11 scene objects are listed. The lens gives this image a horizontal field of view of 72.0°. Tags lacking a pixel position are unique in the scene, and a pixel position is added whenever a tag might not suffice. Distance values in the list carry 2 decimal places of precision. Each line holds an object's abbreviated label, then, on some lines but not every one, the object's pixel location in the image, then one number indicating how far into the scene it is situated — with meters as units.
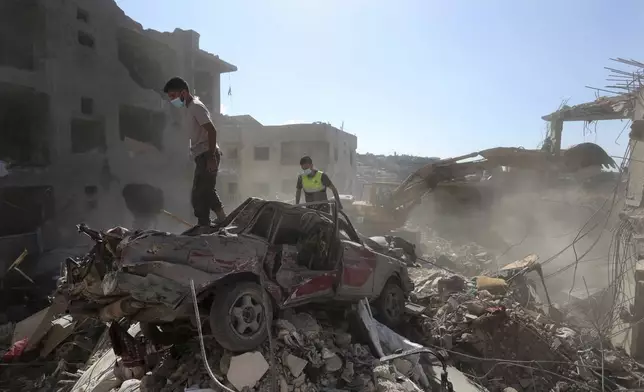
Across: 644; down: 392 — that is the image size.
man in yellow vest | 8.30
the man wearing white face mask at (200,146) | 5.53
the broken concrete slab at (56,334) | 7.37
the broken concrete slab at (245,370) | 4.19
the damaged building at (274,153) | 31.23
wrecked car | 4.08
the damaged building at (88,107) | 13.96
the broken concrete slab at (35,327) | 7.36
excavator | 14.82
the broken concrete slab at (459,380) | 5.87
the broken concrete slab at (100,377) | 5.14
